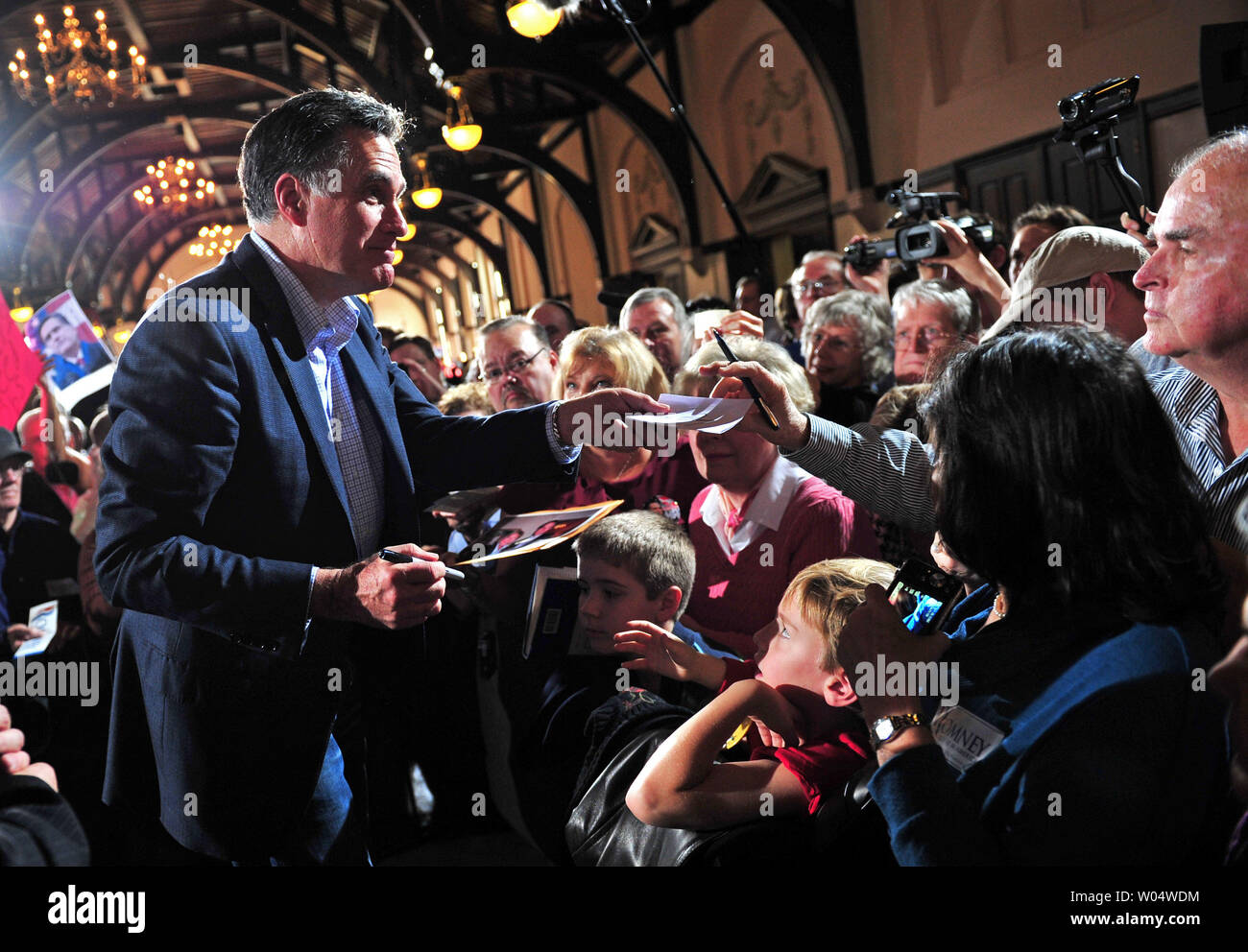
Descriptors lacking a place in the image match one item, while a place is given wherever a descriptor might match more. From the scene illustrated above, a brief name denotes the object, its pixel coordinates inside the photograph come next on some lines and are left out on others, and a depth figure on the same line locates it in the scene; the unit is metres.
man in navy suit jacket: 1.49
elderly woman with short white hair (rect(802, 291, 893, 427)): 3.58
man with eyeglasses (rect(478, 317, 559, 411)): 3.60
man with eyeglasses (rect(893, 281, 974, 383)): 3.13
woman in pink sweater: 2.24
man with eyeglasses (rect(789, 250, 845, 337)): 4.59
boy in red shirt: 1.51
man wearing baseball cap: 2.15
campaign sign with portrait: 4.61
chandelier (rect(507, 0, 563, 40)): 5.40
